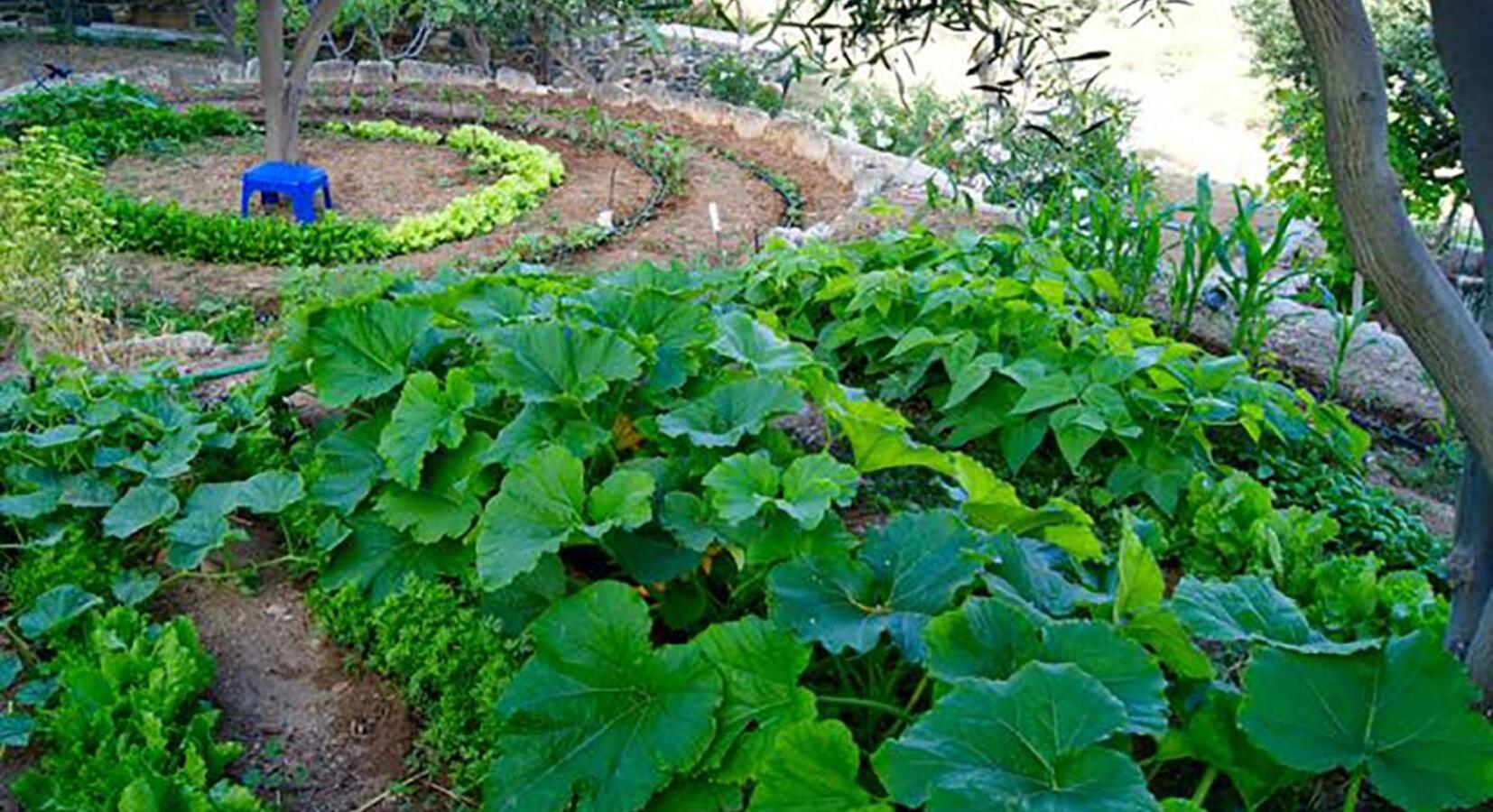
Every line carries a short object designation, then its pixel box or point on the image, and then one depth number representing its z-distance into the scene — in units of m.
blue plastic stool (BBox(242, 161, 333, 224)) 8.33
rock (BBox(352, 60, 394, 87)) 13.45
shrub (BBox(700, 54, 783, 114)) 12.37
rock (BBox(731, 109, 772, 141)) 11.37
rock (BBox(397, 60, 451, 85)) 13.50
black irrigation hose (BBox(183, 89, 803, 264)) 7.93
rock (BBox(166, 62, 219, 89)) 12.73
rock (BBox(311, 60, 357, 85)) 13.44
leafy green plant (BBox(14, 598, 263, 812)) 2.11
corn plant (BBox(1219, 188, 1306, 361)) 4.02
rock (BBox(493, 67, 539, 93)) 13.14
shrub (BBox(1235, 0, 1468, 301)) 7.61
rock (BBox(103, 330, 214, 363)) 4.61
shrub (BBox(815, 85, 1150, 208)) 6.34
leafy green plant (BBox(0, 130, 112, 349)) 4.53
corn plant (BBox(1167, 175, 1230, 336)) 4.12
